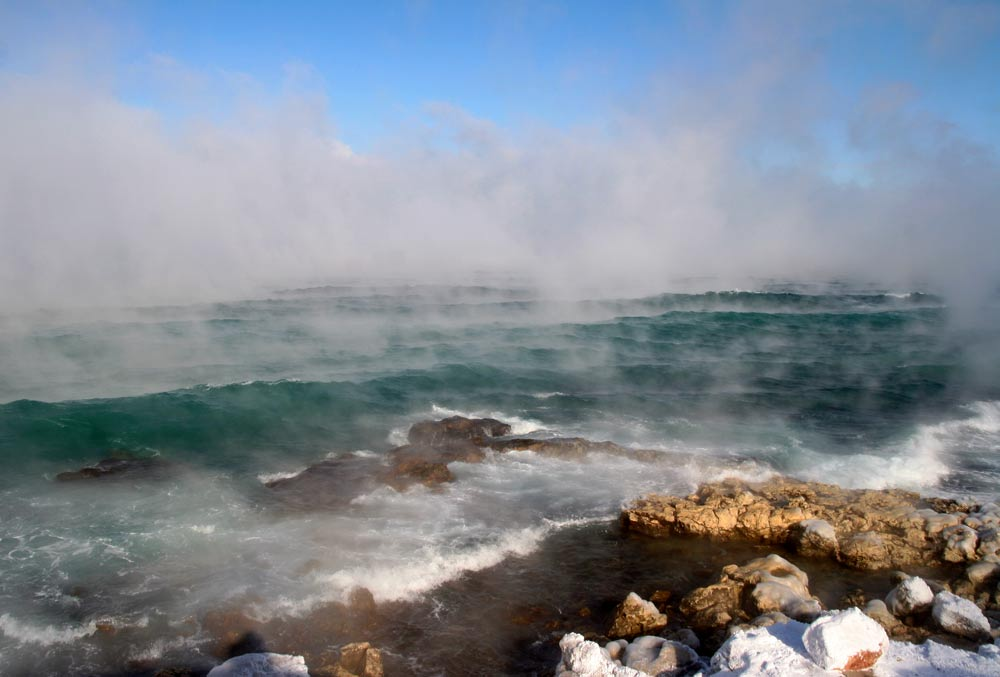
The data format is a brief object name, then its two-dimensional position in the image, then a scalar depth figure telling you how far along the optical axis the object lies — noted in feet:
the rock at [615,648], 29.55
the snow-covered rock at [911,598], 32.34
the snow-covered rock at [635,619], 32.53
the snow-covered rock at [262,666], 28.17
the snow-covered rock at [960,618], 29.78
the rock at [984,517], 42.33
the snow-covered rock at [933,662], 26.03
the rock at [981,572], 35.73
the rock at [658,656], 27.96
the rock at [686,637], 30.76
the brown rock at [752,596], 32.57
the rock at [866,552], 39.81
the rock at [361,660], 30.19
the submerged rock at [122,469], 56.29
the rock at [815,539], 41.11
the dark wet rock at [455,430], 65.57
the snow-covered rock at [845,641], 25.31
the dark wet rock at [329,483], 51.65
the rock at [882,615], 31.17
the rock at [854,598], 35.60
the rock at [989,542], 38.86
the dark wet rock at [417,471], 54.29
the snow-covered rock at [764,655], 25.39
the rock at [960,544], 39.17
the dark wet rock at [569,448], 60.24
